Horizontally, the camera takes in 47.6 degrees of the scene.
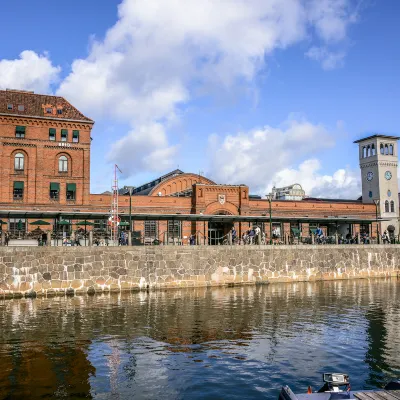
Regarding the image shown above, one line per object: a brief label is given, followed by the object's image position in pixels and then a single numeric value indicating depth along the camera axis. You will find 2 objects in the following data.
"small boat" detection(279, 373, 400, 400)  7.88
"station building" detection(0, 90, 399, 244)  48.44
